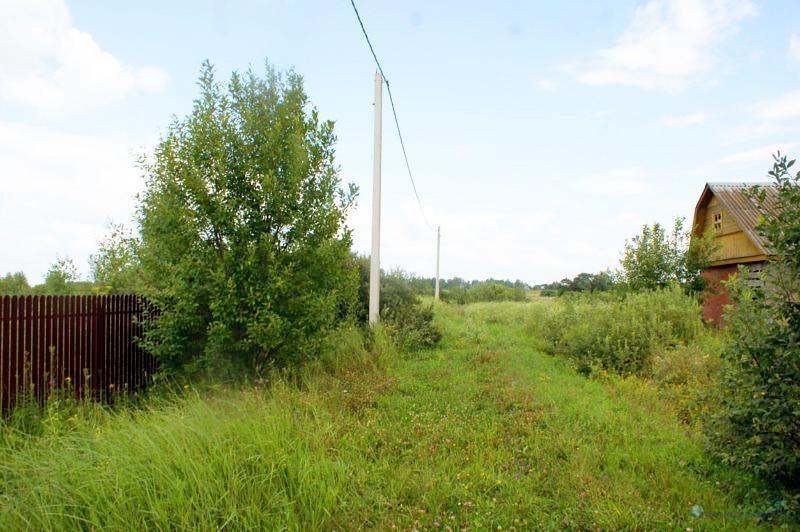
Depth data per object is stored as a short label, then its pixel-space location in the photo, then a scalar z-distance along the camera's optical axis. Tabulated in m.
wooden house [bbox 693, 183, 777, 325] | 15.32
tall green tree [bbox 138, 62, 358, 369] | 5.70
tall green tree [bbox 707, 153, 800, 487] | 3.34
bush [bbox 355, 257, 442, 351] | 10.53
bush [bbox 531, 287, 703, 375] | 8.73
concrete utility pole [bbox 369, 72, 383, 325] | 9.88
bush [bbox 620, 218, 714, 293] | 16.50
